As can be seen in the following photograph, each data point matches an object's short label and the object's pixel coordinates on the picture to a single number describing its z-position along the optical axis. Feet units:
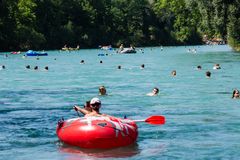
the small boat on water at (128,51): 329.52
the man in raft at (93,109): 52.37
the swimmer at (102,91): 99.02
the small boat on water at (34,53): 296.51
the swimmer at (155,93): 99.95
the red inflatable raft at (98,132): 51.70
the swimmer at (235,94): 93.07
